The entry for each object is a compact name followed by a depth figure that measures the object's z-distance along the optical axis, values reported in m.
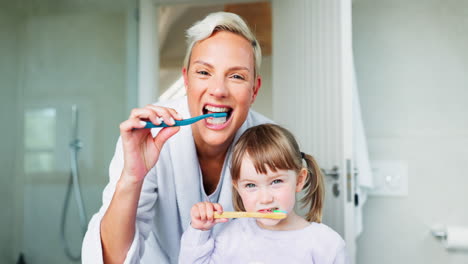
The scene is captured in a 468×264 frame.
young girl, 0.94
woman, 0.87
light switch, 1.91
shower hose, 2.05
